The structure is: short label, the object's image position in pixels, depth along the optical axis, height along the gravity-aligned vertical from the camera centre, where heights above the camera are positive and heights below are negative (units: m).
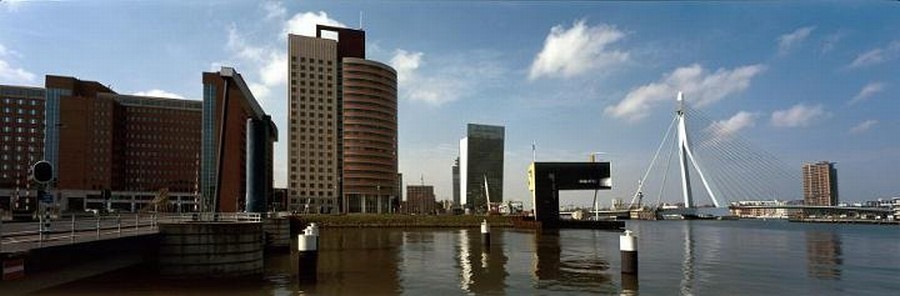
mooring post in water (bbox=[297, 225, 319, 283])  35.09 -3.78
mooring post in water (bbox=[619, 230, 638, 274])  37.91 -3.97
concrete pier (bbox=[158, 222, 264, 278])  33.38 -3.17
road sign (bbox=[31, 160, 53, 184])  25.89 +0.88
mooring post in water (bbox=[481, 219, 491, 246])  67.25 -5.05
